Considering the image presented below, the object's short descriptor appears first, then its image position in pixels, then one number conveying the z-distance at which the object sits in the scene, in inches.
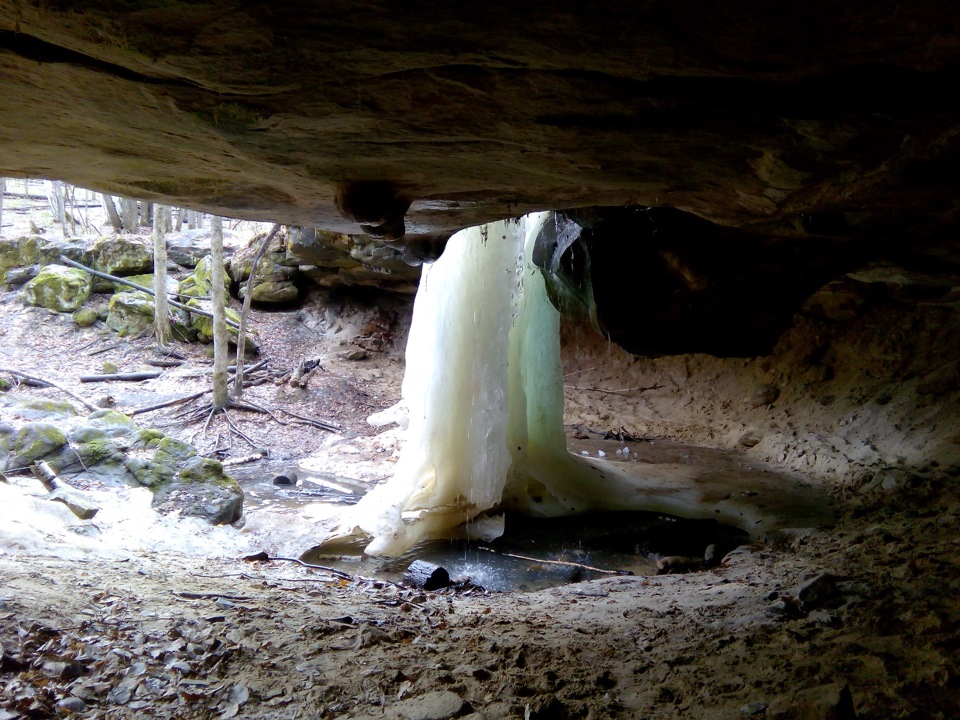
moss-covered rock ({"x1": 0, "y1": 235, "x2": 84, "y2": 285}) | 603.8
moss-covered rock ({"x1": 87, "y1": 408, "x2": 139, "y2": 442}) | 272.4
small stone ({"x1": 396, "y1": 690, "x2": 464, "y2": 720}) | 93.0
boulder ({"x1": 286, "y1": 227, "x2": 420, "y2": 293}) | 463.8
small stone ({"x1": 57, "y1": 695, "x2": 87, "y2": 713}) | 88.6
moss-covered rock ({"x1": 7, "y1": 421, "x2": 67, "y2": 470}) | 239.0
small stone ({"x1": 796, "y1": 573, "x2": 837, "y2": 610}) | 135.1
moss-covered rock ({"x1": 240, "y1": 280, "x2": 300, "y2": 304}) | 596.4
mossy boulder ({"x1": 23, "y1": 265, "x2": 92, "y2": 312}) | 557.6
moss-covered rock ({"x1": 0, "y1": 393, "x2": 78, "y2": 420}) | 301.1
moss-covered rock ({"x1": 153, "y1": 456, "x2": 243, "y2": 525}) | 253.8
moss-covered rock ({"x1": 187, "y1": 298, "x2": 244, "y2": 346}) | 547.7
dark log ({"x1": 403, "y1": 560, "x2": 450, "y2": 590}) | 213.6
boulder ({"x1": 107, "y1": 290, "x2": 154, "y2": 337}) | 541.6
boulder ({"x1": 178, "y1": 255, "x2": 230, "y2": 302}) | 588.6
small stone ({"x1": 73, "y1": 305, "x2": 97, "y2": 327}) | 547.5
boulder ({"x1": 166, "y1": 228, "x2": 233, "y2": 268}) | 677.3
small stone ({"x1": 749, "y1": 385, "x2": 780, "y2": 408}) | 406.0
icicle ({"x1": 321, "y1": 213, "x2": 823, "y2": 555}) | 281.9
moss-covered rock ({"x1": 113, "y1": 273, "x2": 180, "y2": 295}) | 580.1
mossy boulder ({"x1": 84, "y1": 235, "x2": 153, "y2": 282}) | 603.5
